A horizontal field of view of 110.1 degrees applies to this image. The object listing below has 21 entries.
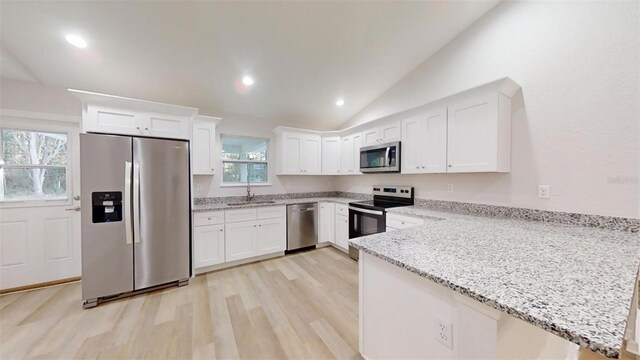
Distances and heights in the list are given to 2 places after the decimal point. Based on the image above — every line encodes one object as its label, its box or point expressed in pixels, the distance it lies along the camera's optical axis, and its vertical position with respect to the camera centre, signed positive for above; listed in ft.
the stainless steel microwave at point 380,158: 10.15 +1.00
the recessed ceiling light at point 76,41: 6.91 +4.35
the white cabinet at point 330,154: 14.37 +1.55
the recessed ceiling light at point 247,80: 9.88 +4.41
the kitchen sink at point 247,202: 11.52 -1.33
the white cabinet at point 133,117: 7.95 +2.38
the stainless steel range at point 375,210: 9.96 -1.49
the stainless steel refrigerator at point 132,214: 7.54 -1.30
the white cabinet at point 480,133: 7.02 +1.51
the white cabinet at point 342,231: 12.02 -2.90
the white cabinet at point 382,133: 10.33 +2.23
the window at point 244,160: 12.80 +1.09
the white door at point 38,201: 8.39 -0.88
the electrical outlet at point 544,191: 6.65 -0.40
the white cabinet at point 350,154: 12.80 +1.45
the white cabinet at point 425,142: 8.48 +1.45
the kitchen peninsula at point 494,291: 2.25 -1.32
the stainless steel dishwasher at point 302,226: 12.33 -2.69
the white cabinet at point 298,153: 13.27 +1.54
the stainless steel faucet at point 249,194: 12.76 -0.92
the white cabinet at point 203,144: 10.48 +1.63
